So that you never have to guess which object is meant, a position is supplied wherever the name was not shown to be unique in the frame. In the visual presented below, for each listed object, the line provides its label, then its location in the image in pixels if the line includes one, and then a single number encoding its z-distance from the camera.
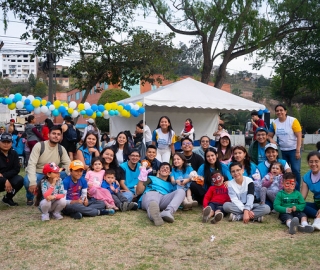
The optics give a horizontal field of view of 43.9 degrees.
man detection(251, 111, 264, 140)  9.44
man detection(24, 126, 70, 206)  5.80
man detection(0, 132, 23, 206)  5.99
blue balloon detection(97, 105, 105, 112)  8.33
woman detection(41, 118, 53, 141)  8.56
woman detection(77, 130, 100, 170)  6.88
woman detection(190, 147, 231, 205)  6.05
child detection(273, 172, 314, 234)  5.04
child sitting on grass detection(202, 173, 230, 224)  5.51
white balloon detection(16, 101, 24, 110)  7.13
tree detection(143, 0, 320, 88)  13.55
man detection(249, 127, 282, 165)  6.48
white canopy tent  11.78
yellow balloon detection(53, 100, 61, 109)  7.78
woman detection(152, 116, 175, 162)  7.63
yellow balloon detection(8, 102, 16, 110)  7.15
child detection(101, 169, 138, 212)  5.76
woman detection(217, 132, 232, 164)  6.48
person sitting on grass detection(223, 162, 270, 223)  5.18
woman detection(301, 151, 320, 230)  5.20
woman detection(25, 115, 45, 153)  9.67
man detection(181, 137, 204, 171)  6.49
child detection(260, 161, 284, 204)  5.64
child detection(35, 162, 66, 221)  5.04
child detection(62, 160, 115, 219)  5.34
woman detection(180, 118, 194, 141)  10.73
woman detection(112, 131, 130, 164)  6.96
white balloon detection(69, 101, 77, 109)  7.97
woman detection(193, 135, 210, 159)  7.34
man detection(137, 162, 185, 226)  5.09
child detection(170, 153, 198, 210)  5.89
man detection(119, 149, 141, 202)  6.26
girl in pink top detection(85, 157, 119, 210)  5.63
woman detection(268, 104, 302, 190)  6.57
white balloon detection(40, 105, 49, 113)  7.50
